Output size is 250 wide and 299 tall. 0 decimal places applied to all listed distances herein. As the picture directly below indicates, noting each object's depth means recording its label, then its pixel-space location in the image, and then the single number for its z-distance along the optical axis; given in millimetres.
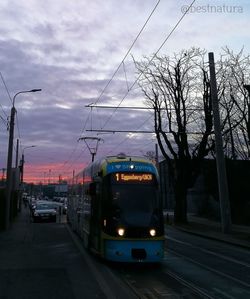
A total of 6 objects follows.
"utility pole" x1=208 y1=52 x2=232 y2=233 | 29734
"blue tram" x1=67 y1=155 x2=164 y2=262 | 14430
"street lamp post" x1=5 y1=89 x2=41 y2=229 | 31303
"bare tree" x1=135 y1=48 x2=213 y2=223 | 39125
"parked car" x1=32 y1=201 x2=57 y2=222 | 44375
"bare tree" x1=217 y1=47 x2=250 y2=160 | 37094
